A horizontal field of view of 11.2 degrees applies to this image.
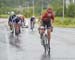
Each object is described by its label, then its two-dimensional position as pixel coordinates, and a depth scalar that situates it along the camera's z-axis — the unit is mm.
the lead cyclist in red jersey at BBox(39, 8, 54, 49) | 14852
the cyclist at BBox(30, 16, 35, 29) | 36688
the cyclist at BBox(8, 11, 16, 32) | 26194
